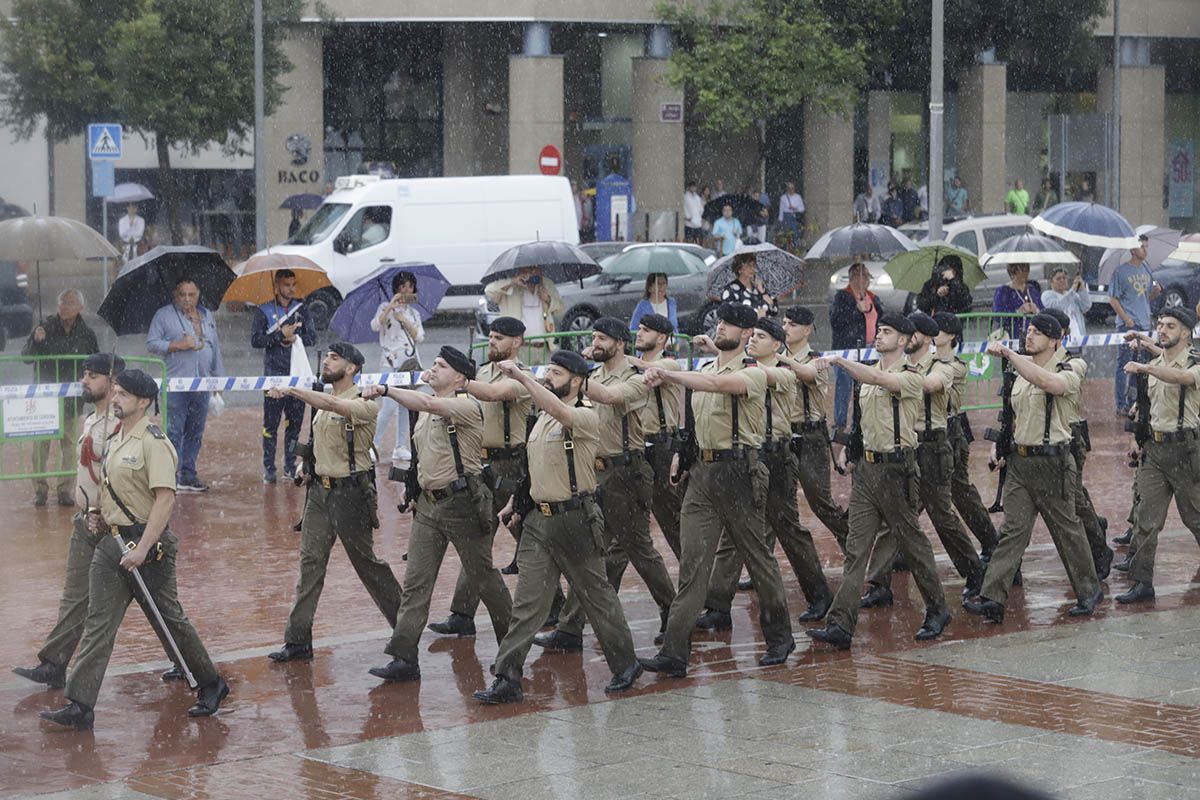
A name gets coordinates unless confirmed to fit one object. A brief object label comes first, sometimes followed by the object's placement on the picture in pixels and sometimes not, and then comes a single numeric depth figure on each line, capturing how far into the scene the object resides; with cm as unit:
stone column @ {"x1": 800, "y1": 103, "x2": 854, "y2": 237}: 4475
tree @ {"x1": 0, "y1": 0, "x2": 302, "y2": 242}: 3603
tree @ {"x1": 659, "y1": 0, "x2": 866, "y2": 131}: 3938
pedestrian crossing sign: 2883
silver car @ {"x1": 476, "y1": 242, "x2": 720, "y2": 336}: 2697
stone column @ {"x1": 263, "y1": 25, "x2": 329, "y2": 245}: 4109
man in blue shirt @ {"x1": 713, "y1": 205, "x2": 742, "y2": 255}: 3541
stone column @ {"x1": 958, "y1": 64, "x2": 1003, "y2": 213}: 4472
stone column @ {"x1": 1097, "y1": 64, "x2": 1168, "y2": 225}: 4750
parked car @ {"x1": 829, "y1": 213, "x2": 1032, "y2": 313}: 3047
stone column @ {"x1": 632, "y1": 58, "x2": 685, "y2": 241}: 4244
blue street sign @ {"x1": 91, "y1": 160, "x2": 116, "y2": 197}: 3042
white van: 2994
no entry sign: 3944
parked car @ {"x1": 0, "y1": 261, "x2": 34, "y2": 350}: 2672
